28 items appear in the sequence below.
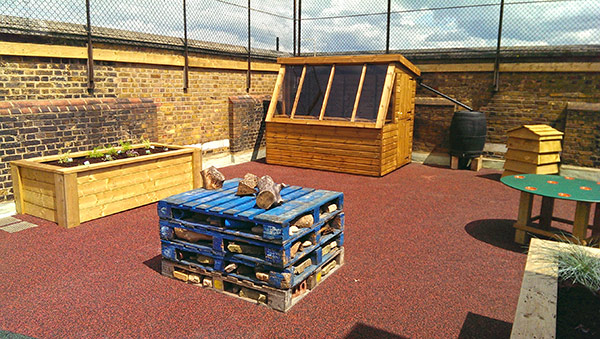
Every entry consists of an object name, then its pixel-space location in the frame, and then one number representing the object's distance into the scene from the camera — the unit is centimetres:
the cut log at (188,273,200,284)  442
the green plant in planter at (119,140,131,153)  754
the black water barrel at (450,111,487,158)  1049
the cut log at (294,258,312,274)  408
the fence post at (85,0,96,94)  758
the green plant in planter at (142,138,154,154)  801
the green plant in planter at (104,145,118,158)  732
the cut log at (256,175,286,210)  417
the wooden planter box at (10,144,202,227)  606
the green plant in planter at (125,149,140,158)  734
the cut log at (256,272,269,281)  397
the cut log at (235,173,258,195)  463
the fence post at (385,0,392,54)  1293
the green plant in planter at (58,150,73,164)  665
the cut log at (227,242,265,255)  406
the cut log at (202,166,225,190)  496
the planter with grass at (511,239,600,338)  252
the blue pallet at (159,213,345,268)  386
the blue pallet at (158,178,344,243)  386
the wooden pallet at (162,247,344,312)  394
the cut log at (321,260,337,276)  452
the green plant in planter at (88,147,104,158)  700
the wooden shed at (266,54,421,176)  988
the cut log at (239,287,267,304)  404
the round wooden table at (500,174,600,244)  523
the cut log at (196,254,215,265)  434
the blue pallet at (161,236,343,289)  391
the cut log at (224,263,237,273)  415
